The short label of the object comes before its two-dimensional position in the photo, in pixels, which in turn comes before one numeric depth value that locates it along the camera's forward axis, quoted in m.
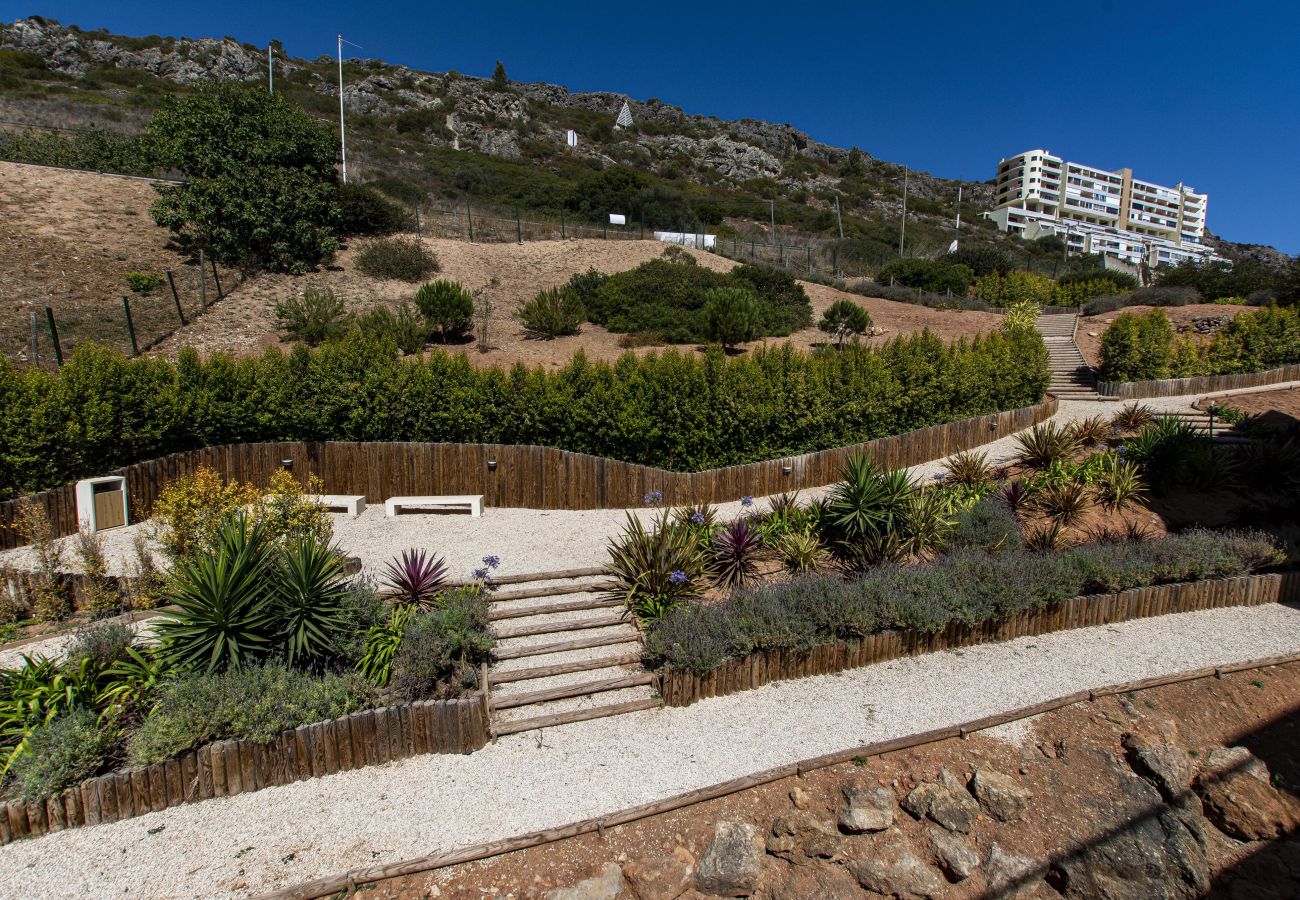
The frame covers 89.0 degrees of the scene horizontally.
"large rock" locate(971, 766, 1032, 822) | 4.96
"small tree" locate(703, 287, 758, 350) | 20.53
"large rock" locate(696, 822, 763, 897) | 4.36
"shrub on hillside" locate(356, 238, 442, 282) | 25.69
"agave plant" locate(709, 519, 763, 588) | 8.30
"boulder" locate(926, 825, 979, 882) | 4.56
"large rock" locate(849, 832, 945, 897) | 4.45
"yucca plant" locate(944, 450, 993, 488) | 11.16
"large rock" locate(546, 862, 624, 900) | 4.21
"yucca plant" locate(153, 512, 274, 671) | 5.68
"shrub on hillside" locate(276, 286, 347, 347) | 19.44
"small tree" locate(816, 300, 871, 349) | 22.02
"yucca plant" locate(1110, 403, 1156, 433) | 13.71
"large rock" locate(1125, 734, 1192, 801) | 5.29
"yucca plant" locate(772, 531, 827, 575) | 8.57
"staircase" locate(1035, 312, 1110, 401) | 19.41
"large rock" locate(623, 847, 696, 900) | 4.30
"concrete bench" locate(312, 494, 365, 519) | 11.05
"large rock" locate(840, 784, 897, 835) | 4.77
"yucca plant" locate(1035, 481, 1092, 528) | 10.07
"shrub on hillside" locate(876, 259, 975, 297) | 31.91
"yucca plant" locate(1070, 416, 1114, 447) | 12.58
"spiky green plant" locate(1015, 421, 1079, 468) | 11.79
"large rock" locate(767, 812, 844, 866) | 4.61
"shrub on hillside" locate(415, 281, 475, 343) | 20.38
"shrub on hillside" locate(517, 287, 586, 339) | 21.36
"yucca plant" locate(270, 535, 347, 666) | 5.94
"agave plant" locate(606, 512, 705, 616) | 7.73
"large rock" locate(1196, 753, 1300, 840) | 5.08
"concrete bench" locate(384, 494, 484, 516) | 11.01
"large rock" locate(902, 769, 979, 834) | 4.85
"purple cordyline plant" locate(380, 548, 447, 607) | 7.34
